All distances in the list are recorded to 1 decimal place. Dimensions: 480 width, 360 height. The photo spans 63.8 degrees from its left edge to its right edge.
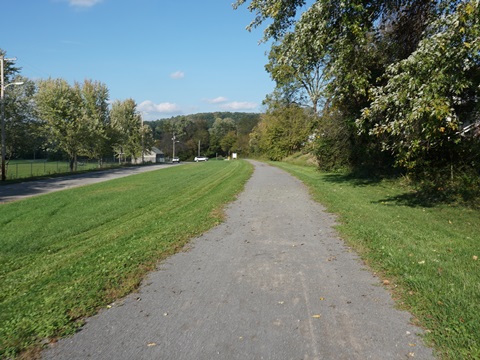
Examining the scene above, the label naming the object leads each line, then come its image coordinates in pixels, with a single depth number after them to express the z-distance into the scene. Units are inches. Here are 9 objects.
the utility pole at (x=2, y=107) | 990.7
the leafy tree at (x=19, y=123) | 1138.7
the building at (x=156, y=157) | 4144.7
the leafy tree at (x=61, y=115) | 1481.3
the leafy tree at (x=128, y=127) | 2480.3
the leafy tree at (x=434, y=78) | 301.7
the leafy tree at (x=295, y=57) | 458.3
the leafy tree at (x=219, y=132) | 5260.8
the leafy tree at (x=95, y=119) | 1653.5
